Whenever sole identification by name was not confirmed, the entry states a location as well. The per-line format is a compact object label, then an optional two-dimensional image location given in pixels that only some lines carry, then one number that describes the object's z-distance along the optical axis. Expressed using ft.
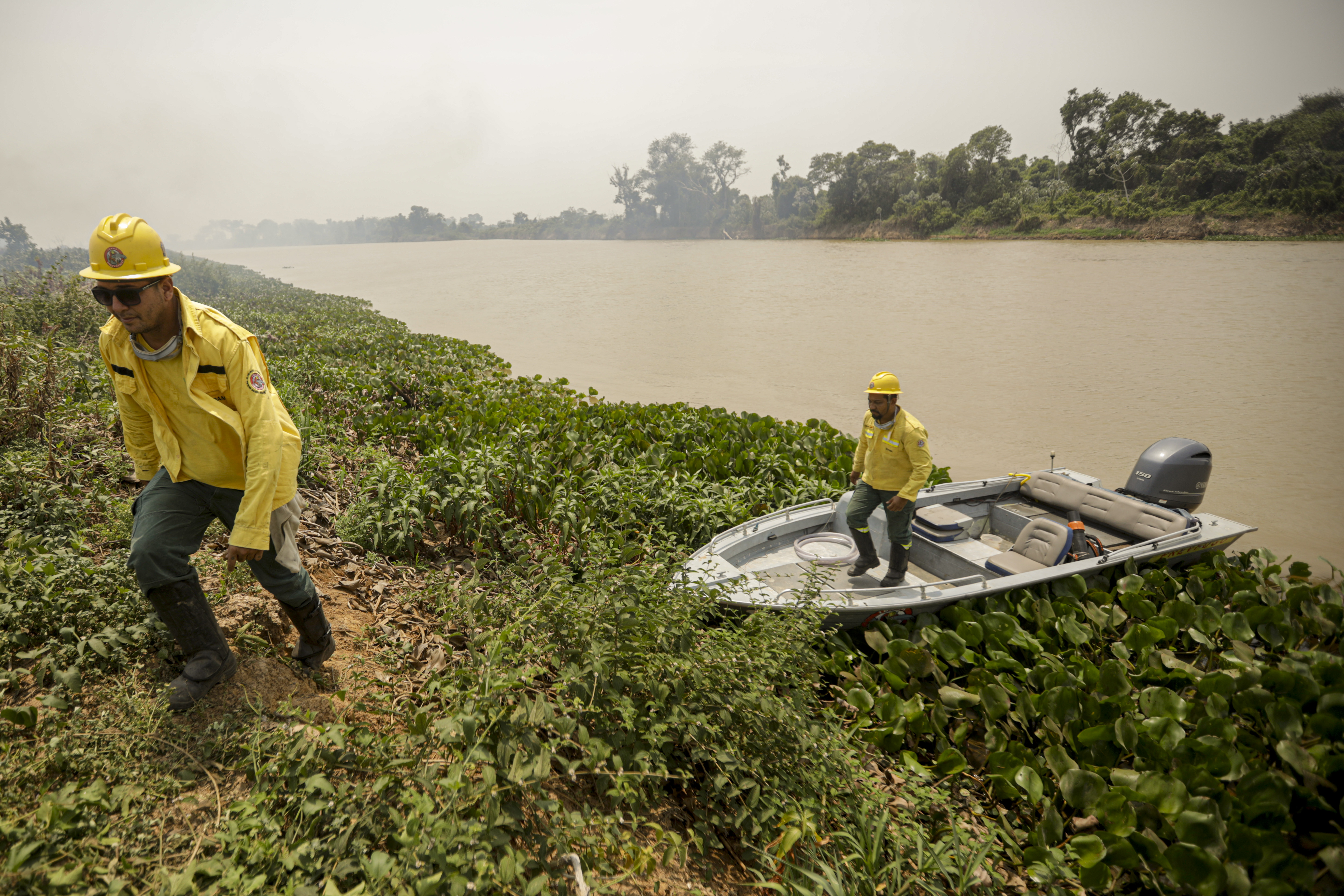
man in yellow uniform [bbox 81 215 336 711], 6.97
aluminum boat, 13.09
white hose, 15.40
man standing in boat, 13.70
